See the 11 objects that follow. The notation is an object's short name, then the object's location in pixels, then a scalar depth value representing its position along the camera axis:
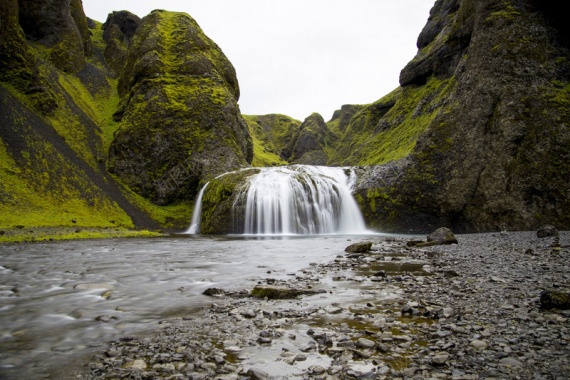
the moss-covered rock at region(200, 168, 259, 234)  32.34
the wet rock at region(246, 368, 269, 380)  3.40
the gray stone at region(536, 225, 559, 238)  15.67
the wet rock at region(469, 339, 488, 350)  3.74
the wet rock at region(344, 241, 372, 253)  14.60
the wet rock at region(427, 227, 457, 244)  16.64
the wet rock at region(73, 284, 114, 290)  8.28
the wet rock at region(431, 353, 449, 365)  3.47
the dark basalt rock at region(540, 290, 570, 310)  4.72
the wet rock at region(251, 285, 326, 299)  7.03
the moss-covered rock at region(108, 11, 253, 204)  47.16
